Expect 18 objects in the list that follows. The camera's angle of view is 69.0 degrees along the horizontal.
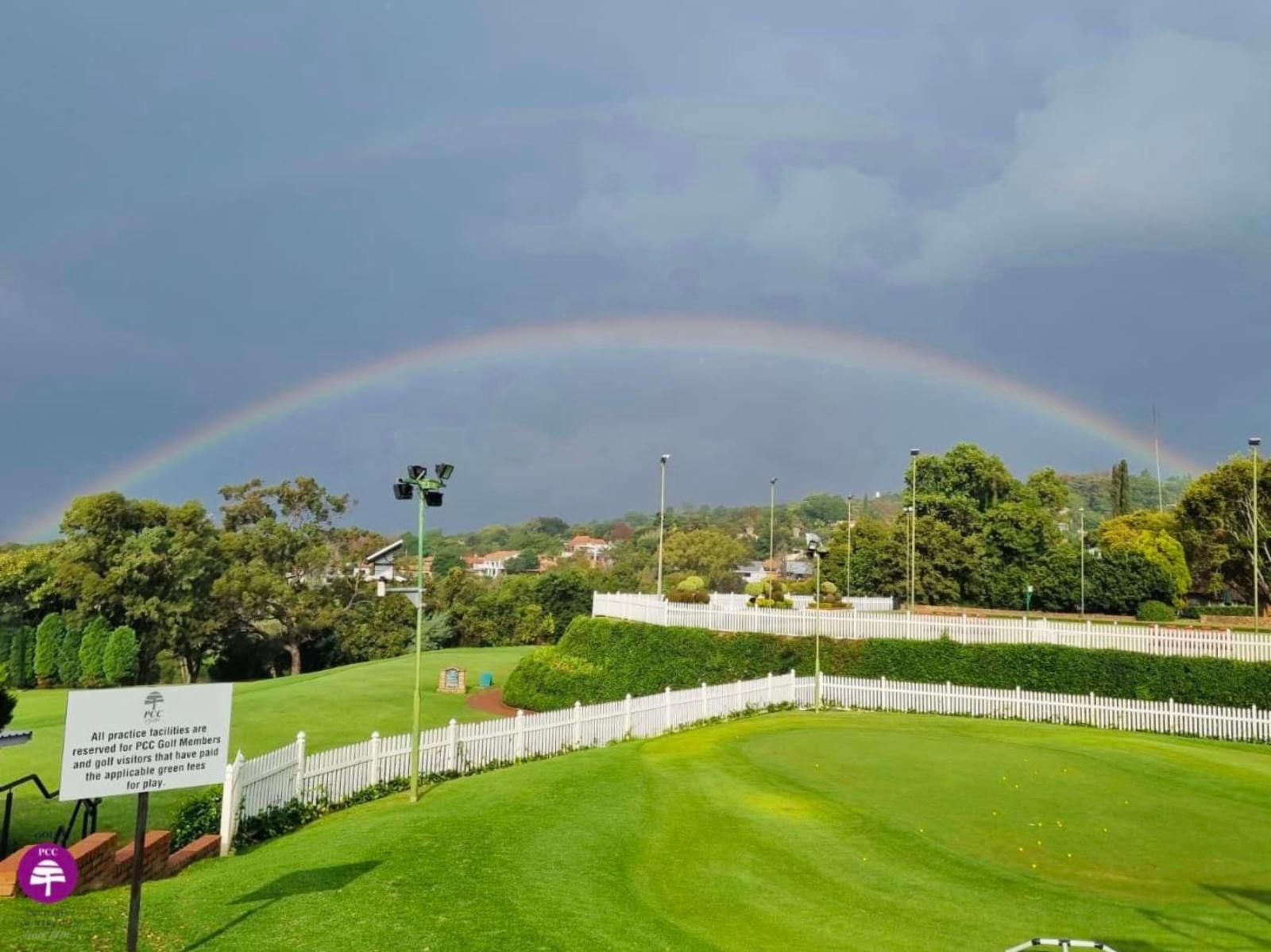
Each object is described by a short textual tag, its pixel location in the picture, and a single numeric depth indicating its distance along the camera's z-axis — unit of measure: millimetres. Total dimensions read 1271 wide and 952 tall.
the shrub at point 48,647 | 55469
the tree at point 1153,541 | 65312
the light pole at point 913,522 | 52684
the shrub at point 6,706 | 13086
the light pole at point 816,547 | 27461
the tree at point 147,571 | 56469
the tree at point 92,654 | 54938
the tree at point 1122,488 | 97812
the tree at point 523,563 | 178275
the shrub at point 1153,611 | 46250
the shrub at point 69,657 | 55438
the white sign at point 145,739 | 7301
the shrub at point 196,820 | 13109
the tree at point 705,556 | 119250
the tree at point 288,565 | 63156
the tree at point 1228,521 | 60344
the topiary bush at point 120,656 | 54812
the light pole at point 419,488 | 16109
